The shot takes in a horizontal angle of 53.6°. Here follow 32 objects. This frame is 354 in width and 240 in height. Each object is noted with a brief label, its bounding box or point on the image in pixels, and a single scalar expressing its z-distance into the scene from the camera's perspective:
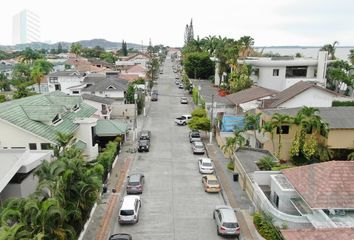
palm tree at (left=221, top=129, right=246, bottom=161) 37.13
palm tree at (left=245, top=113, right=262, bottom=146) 39.19
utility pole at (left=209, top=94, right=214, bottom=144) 47.82
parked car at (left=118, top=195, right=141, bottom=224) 25.47
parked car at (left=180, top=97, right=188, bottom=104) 78.00
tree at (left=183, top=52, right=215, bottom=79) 105.50
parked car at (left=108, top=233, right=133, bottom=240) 22.34
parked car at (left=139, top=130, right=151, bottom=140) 47.25
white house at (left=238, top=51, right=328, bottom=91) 64.94
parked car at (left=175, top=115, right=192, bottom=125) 57.97
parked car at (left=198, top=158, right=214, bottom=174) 36.16
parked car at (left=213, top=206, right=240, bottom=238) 23.61
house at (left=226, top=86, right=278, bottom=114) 49.94
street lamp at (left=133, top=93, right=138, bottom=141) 48.76
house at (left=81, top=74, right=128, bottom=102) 64.31
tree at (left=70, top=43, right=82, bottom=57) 171.50
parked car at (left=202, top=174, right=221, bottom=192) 31.48
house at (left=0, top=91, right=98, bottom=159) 31.94
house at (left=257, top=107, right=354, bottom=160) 34.09
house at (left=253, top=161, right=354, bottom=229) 21.00
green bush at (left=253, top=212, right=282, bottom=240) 22.39
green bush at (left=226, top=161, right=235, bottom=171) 37.09
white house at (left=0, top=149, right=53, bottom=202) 23.28
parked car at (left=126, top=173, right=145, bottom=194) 31.02
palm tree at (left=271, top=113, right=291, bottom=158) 34.84
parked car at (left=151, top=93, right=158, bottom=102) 80.36
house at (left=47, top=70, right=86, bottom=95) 75.81
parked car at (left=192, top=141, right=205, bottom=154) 42.61
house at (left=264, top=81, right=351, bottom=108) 45.97
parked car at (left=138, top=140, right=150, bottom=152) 43.34
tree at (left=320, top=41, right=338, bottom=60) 83.44
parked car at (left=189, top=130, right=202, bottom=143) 47.47
